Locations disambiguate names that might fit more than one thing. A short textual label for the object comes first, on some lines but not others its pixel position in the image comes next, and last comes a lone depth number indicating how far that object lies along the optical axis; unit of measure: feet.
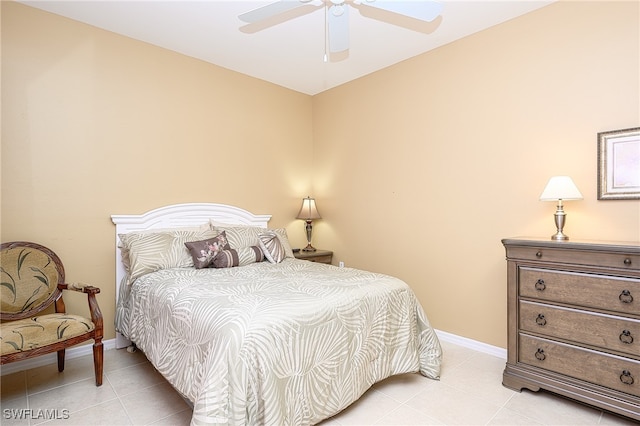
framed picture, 7.18
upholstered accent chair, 6.60
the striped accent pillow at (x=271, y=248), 10.44
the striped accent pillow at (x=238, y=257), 9.46
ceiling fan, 6.53
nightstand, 12.64
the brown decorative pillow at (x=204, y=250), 9.23
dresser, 6.18
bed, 5.14
